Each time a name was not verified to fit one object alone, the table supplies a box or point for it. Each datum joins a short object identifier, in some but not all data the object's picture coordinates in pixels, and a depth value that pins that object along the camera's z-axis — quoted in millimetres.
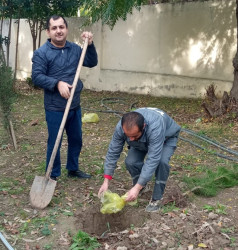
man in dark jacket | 3416
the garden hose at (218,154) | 4485
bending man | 2774
